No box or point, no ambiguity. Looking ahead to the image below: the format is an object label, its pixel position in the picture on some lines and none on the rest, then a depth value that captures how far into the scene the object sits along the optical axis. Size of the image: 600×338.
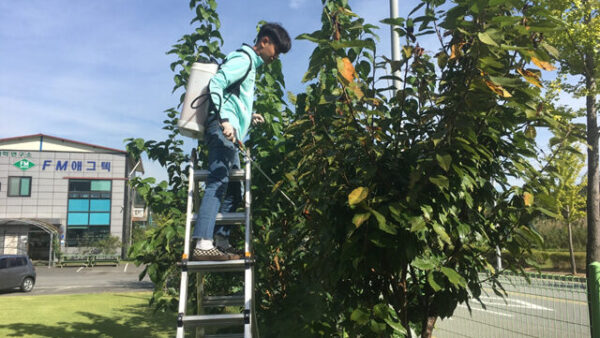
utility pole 5.00
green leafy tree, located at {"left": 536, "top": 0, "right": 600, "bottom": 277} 12.57
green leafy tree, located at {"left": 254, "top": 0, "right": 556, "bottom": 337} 1.86
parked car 17.34
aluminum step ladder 2.70
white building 38.03
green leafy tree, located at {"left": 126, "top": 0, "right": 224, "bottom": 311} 4.21
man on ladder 3.12
